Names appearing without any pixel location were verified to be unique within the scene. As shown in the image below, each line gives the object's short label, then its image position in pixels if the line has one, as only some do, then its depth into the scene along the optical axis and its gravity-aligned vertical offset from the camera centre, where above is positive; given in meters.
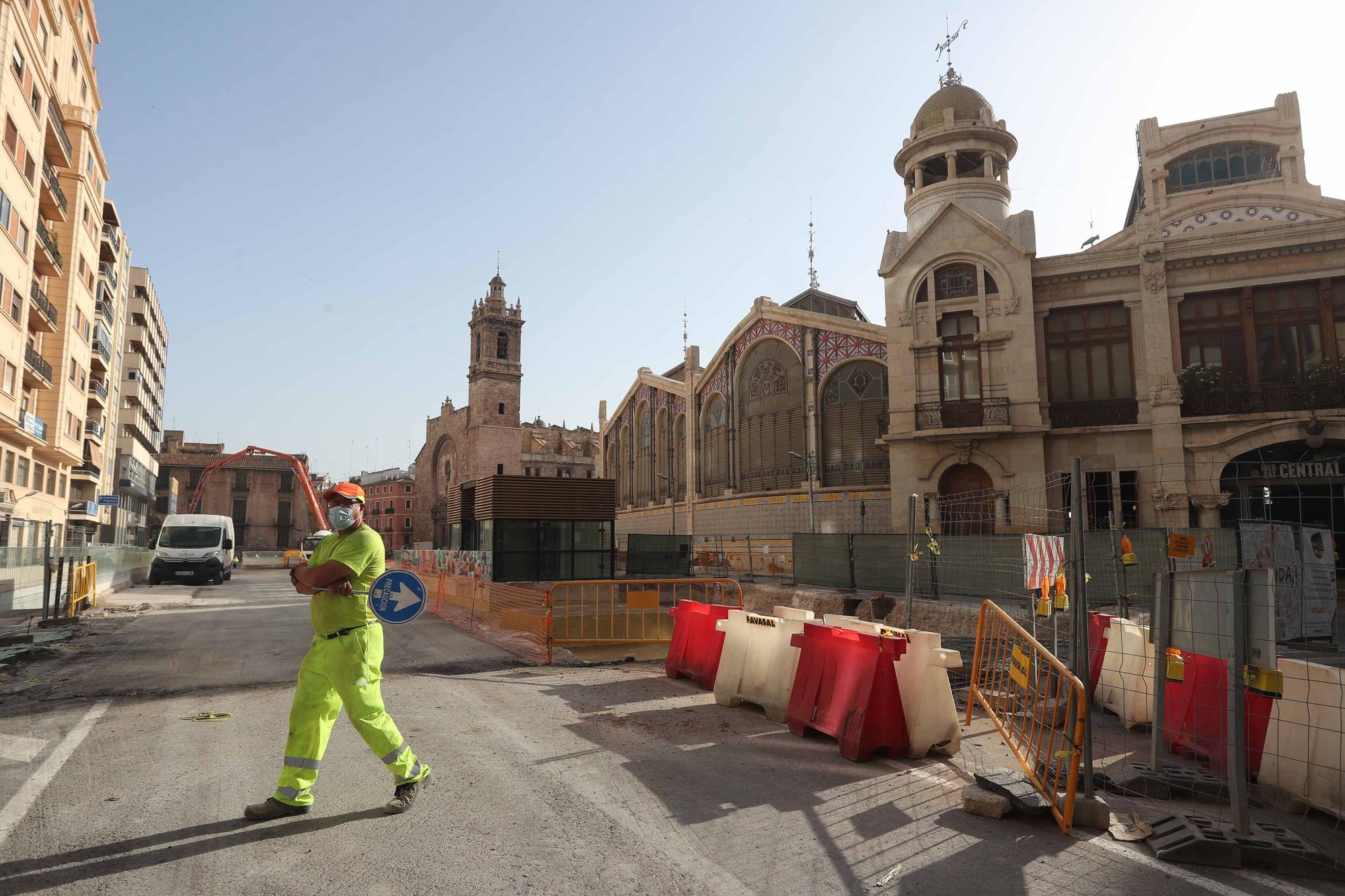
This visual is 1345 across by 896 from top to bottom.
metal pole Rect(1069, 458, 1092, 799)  5.31 -0.56
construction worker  4.62 -0.92
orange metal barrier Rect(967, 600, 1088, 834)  4.83 -1.51
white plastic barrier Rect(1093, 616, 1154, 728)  7.46 -1.52
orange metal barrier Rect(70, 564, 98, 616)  16.47 -1.18
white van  28.03 -0.75
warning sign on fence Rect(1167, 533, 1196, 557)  5.91 -0.18
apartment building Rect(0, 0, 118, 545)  23.77 +9.79
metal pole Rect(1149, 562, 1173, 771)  5.72 -0.94
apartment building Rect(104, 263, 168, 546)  51.88 +8.48
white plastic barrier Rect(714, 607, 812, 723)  7.74 -1.40
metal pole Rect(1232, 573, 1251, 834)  4.66 -1.22
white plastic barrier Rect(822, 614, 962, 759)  6.35 -1.40
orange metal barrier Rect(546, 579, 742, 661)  12.81 -1.80
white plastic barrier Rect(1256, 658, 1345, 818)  5.21 -1.52
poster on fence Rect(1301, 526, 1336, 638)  11.85 -1.09
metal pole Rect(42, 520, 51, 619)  14.09 -0.81
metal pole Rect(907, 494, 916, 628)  10.27 -0.07
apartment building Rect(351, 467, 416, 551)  101.44 +2.55
